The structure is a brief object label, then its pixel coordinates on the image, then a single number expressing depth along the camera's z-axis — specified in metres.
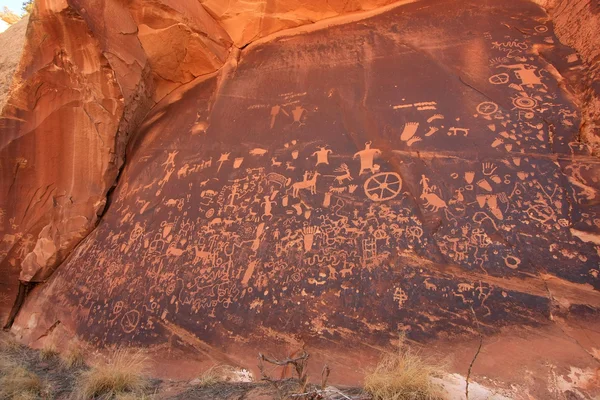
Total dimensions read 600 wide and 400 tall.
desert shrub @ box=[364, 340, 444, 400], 2.44
